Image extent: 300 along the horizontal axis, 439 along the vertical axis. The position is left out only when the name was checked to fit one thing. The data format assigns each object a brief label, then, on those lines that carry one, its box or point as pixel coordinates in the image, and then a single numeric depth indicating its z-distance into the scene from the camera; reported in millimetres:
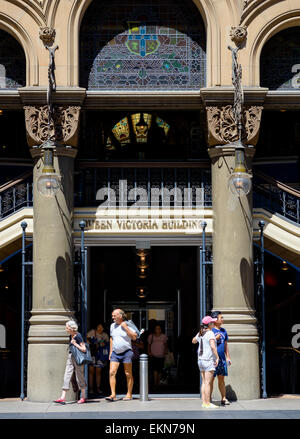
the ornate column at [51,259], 18656
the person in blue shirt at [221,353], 17641
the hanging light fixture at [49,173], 17969
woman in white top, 17156
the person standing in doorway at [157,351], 21531
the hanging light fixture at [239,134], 17906
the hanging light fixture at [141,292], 30516
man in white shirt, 18328
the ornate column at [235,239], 18859
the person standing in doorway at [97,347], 20312
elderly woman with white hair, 17875
